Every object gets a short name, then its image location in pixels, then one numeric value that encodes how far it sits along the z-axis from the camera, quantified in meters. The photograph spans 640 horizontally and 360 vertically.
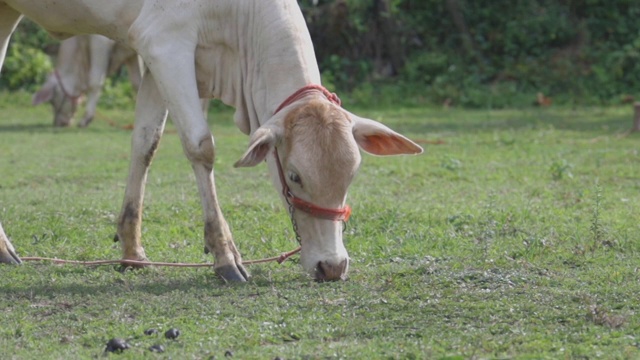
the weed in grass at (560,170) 17.82
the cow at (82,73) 27.59
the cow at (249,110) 10.43
